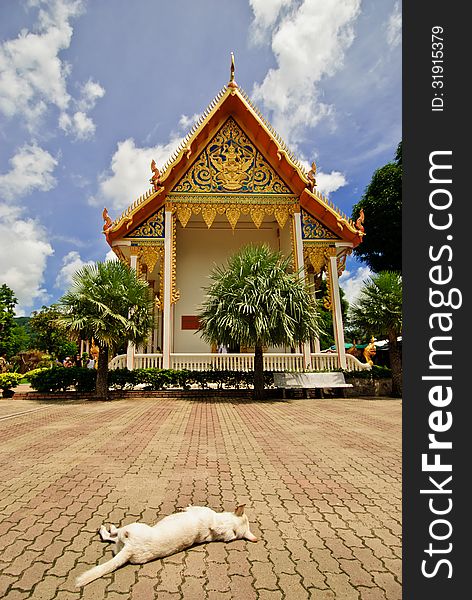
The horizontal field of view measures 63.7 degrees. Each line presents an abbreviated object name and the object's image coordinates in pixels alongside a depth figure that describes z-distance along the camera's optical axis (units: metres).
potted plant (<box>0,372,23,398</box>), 13.02
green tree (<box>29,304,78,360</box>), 31.28
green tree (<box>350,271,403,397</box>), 12.40
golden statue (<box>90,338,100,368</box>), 15.16
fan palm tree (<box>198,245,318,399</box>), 11.02
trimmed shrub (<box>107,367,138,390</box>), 12.79
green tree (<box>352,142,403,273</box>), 25.08
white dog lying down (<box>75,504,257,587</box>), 2.30
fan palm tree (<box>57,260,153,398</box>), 11.19
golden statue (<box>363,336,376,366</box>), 15.58
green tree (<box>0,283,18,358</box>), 19.20
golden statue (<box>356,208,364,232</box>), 15.16
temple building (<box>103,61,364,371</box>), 14.27
